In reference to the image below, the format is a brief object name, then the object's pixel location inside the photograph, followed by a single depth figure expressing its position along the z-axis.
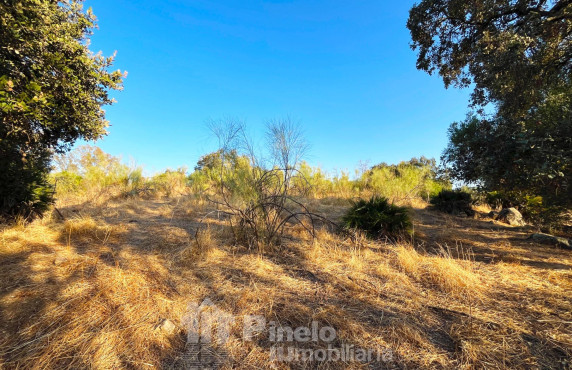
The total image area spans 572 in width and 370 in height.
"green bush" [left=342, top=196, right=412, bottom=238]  4.68
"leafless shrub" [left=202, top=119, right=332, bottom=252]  3.82
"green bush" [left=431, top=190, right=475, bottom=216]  7.88
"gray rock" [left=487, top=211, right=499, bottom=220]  7.23
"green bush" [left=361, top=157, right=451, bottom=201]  7.78
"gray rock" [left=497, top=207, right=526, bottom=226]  6.62
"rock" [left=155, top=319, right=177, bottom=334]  1.81
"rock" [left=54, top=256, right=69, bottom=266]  2.80
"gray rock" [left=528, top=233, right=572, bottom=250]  4.13
